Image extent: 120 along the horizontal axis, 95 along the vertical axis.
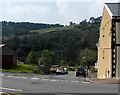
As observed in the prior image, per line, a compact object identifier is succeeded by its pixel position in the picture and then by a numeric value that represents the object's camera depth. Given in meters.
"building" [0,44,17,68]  41.74
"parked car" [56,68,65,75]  45.89
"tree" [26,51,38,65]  88.12
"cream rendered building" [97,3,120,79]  24.47
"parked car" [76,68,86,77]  37.78
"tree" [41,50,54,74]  64.20
